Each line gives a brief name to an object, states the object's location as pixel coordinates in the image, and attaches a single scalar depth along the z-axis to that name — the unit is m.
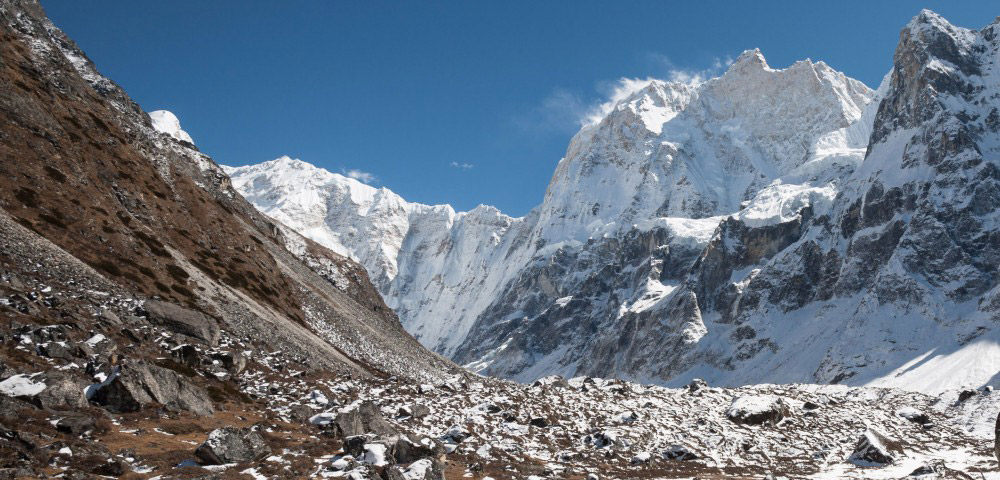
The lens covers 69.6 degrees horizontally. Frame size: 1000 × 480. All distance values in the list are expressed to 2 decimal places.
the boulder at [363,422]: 31.15
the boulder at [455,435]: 35.44
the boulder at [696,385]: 63.35
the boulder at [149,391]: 27.64
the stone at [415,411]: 38.53
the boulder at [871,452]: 42.44
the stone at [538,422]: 41.03
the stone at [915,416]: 64.50
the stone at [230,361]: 40.69
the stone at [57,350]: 29.94
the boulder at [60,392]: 25.05
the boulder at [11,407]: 22.81
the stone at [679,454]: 40.16
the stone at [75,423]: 23.42
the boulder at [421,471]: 24.06
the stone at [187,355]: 38.06
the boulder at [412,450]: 27.42
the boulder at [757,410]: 49.72
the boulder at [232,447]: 23.75
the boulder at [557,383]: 61.00
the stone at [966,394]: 84.06
